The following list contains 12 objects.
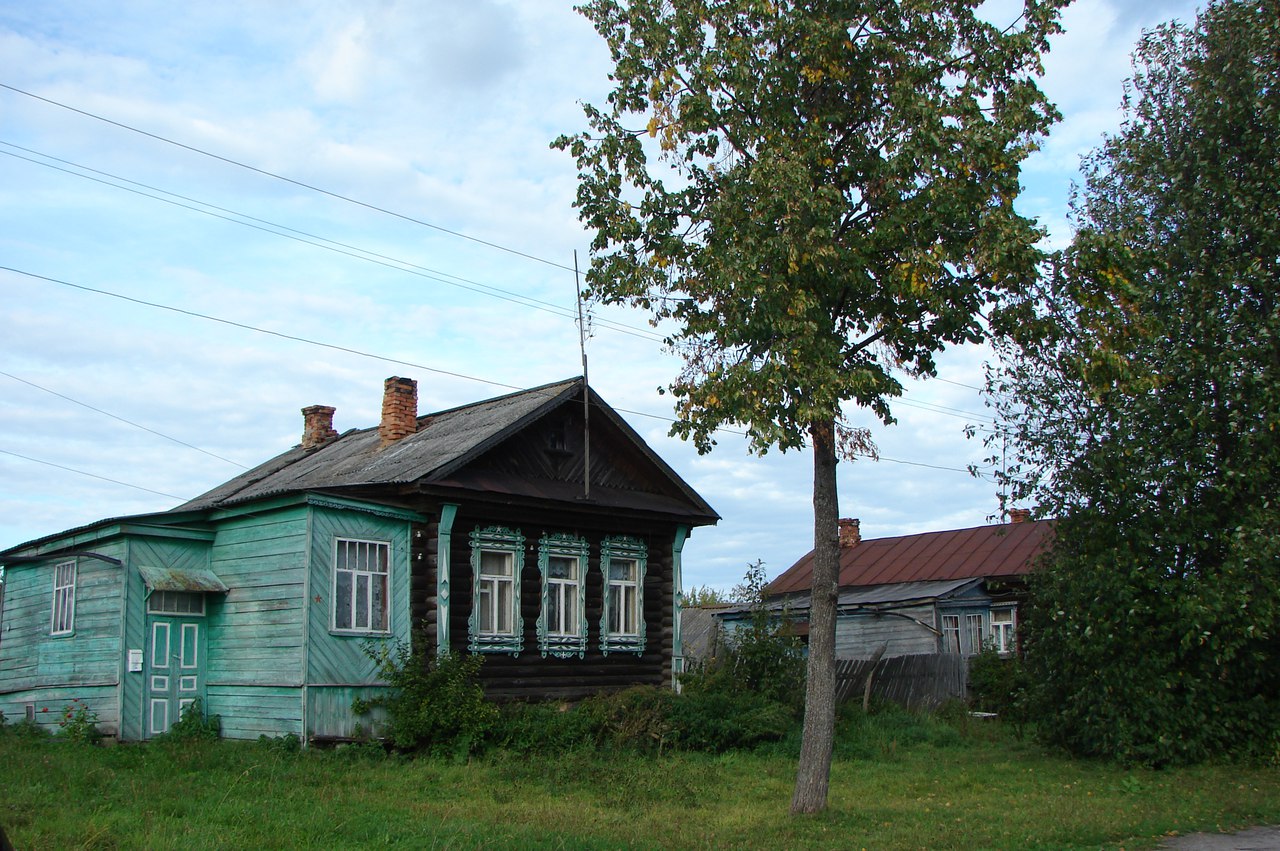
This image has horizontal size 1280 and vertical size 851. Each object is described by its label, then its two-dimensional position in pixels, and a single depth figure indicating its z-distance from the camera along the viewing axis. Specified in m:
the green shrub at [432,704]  16.39
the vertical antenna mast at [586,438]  20.23
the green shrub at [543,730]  16.75
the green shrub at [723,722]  18.12
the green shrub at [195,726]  16.99
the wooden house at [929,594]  29.23
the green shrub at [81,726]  16.58
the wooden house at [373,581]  17.05
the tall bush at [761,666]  20.69
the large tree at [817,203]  11.47
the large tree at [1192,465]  15.62
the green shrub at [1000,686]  18.80
